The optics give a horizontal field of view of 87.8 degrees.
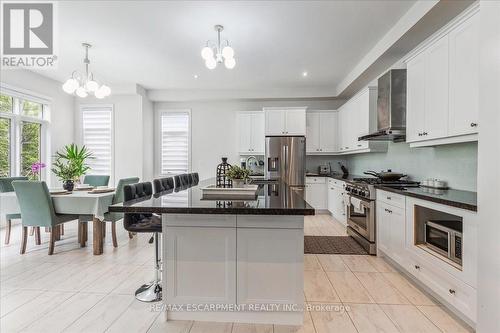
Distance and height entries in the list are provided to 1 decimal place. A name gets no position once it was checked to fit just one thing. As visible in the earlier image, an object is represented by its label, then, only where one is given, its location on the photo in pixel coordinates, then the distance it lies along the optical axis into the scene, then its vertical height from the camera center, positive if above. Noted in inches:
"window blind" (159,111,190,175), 255.3 +21.6
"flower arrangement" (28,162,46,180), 200.2 -8.5
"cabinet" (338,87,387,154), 162.7 +31.0
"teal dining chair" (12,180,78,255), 121.2 -19.1
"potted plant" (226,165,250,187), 96.1 -3.7
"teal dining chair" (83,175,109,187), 185.3 -11.1
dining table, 125.3 -20.0
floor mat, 137.7 -44.9
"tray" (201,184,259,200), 80.3 -8.9
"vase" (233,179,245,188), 95.7 -6.2
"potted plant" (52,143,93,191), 141.9 -5.9
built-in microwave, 77.6 -23.3
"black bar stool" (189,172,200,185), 173.4 -9.0
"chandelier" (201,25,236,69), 108.7 +46.7
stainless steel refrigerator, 217.5 +5.5
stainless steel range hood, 131.1 +31.2
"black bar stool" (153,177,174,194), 115.8 -9.4
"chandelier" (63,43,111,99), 136.8 +42.1
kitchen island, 71.1 -27.4
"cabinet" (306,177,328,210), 224.5 -22.0
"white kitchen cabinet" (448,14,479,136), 80.9 +29.5
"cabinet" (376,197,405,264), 107.4 -28.8
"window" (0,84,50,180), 181.3 +24.1
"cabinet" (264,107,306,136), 225.6 +38.8
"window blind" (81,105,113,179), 239.9 +28.2
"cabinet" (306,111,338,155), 231.8 +31.0
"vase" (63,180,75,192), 142.0 -11.4
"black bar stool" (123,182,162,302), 86.9 -21.1
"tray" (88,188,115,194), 136.0 -13.8
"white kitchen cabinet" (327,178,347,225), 183.8 -26.4
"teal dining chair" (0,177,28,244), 140.9 -14.6
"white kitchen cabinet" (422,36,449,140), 95.0 +29.3
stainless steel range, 131.5 -22.7
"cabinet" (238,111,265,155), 236.8 +30.6
